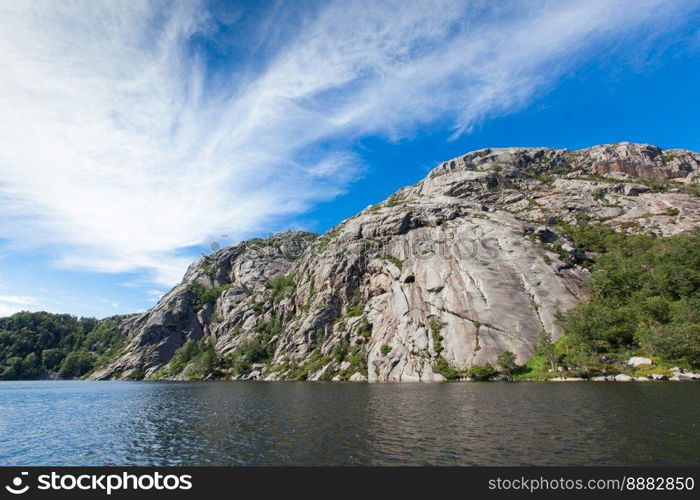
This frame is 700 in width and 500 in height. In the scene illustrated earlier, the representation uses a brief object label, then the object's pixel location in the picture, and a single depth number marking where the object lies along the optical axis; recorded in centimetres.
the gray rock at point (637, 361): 8652
